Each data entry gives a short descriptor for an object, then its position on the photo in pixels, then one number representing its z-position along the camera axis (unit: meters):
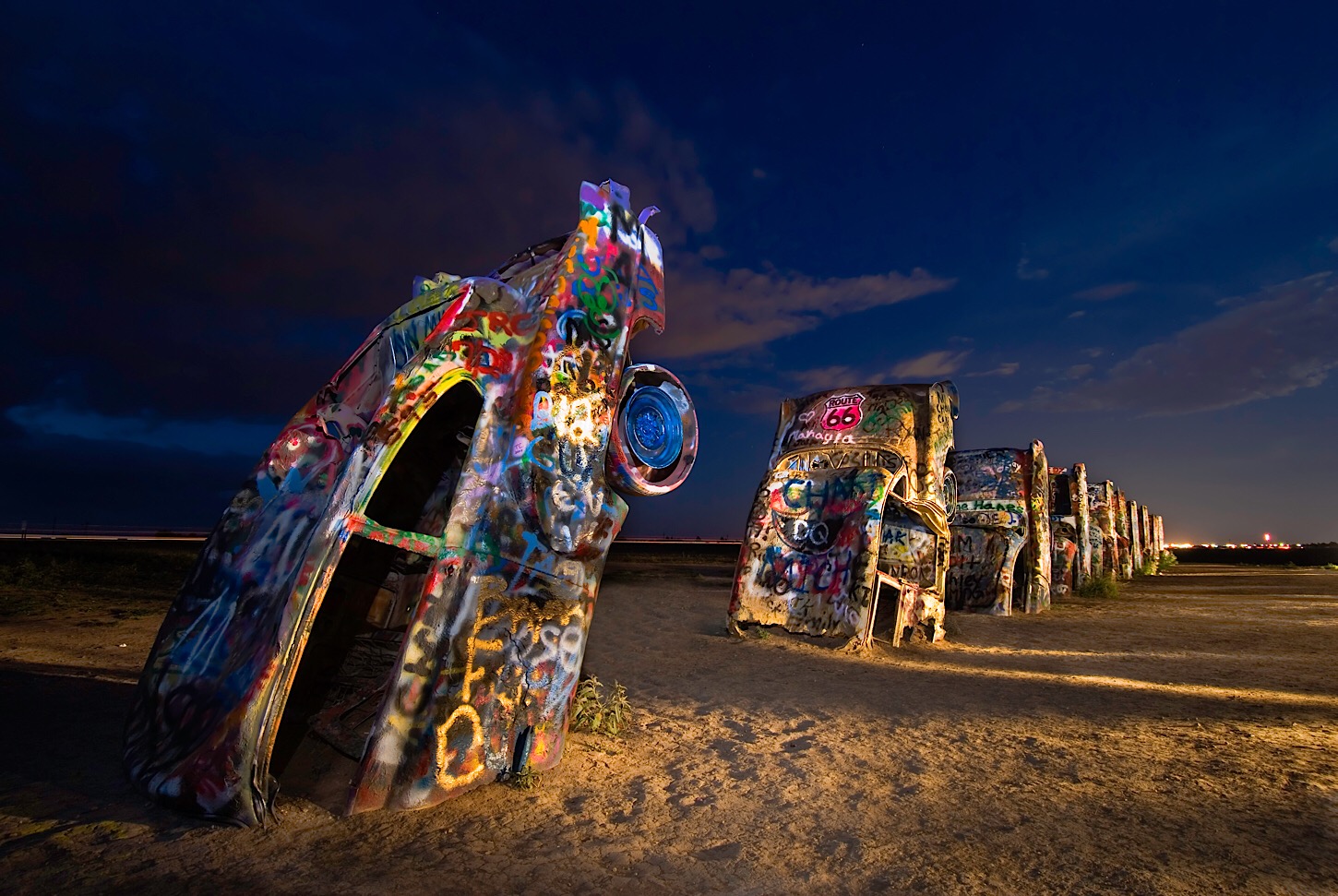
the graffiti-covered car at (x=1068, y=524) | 18.22
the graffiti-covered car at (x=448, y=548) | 3.04
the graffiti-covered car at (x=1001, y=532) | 14.77
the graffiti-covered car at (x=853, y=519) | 9.13
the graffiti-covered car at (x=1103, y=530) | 22.73
